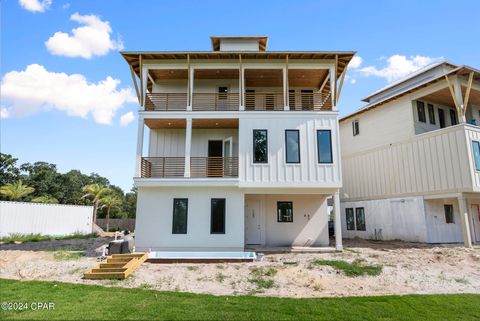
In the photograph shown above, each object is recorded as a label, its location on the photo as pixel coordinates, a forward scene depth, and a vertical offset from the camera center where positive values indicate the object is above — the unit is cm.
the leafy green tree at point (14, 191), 2907 +228
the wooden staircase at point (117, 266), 959 -174
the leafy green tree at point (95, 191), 3367 +262
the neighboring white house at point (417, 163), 1588 +307
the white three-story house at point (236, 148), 1429 +332
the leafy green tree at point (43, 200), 3126 +153
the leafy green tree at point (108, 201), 3562 +162
